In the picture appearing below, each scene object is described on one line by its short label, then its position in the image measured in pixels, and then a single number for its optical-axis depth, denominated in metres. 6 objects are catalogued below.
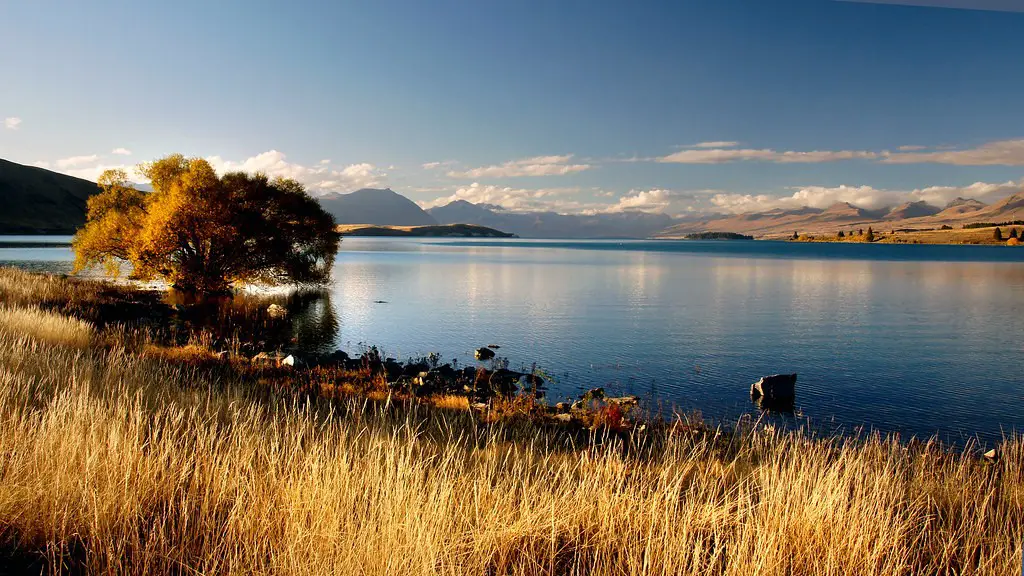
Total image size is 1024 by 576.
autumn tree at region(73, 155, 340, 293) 36.22
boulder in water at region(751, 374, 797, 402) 15.23
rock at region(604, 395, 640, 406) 13.55
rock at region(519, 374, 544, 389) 16.52
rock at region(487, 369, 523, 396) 15.40
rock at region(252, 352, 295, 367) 16.17
